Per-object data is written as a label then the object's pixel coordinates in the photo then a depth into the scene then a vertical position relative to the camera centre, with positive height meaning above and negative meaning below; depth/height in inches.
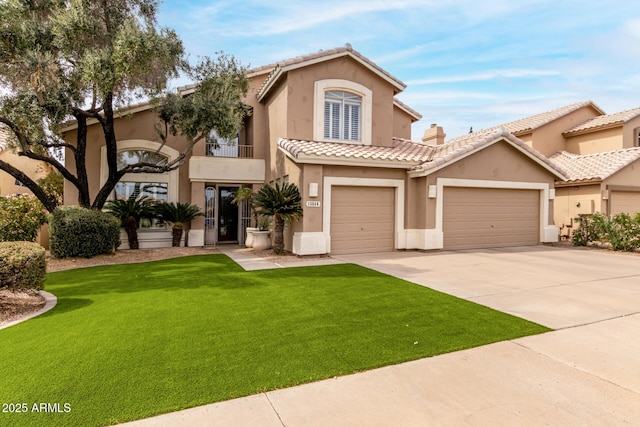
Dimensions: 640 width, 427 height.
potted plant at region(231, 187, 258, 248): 542.6 +23.0
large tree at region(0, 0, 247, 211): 403.9 +172.5
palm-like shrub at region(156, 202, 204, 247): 554.6 -4.4
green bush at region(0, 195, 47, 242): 486.0 -11.9
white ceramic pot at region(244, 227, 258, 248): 538.8 -40.6
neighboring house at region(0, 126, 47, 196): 714.8 +83.8
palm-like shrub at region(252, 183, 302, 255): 459.8 +11.6
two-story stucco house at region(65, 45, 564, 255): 483.8 +64.1
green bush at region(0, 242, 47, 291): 221.6 -38.1
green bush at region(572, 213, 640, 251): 527.5 -25.1
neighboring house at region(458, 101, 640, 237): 658.8 +139.1
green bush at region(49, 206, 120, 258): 439.8 -29.1
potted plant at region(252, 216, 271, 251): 522.6 -37.6
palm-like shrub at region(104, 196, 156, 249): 530.3 -1.5
